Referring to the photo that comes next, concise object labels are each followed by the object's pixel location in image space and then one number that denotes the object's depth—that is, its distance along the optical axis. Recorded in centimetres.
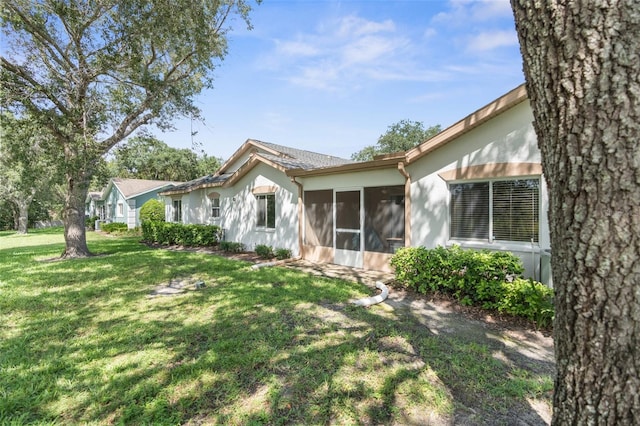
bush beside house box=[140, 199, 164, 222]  2089
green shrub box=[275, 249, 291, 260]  1086
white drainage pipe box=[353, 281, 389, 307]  579
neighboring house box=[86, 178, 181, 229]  2528
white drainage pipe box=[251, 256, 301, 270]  934
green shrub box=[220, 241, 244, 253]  1278
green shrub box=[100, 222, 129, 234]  2397
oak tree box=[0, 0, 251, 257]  909
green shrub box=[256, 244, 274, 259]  1134
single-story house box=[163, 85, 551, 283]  617
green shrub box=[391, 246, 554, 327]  491
